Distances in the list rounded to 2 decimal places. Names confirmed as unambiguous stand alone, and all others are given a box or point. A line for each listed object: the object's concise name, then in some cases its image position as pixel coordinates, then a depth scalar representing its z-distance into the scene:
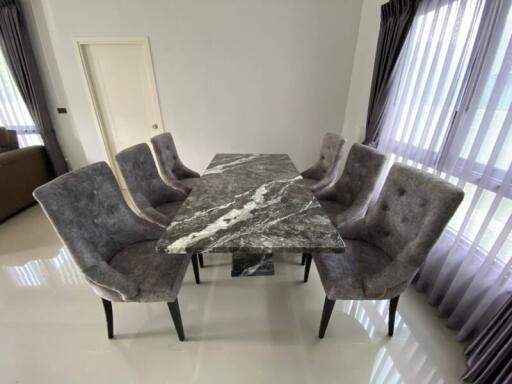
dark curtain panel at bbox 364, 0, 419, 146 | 1.85
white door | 2.80
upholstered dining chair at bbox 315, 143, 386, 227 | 1.72
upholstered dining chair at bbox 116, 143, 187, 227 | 1.66
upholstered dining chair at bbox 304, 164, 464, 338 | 1.12
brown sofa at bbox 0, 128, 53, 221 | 2.63
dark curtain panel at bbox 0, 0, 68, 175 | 2.77
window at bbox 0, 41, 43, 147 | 3.10
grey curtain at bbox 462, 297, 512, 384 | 1.06
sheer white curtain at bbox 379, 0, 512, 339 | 1.22
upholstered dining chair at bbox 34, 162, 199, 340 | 1.11
